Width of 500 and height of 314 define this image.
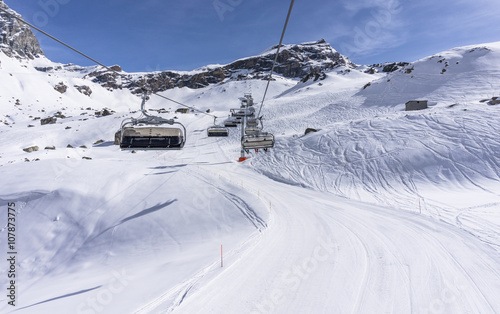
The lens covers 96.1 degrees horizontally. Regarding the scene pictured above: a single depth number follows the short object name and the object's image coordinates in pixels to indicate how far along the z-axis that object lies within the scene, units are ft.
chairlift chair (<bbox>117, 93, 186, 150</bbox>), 34.47
